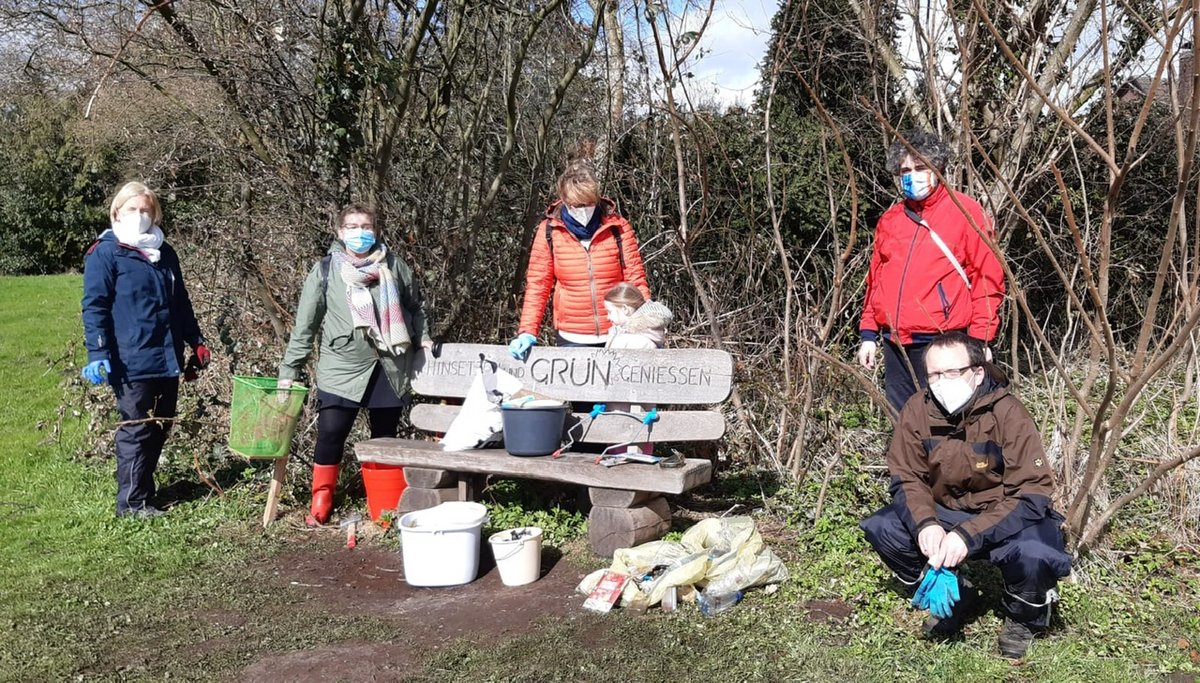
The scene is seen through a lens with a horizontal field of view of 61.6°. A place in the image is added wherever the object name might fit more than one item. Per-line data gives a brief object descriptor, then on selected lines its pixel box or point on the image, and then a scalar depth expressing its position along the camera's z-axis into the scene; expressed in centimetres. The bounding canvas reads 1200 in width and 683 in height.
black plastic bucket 488
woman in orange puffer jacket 507
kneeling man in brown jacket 345
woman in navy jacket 520
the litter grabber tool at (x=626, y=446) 478
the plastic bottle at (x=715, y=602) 404
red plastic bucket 545
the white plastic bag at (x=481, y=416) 513
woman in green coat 515
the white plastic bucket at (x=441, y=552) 447
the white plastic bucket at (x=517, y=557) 447
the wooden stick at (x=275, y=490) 542
